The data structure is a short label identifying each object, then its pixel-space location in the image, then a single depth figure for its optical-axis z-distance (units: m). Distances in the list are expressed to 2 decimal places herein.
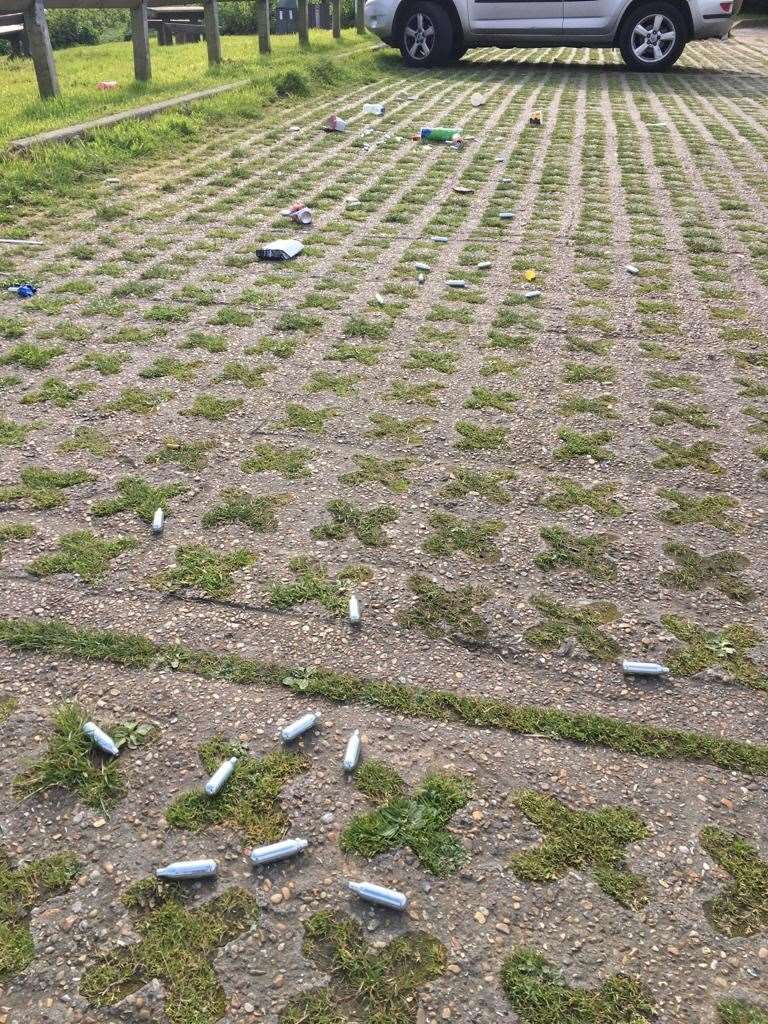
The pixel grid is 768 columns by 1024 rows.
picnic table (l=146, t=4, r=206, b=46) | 14.47
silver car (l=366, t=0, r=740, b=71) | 13.61
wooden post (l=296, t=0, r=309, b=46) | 15.49
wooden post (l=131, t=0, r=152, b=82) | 10.89
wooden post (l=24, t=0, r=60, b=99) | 9.05
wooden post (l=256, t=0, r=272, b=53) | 13.94
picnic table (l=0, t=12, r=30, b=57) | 9.05
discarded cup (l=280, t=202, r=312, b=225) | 7.32
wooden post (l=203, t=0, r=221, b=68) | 12.88
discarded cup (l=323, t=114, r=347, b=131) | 10.67
